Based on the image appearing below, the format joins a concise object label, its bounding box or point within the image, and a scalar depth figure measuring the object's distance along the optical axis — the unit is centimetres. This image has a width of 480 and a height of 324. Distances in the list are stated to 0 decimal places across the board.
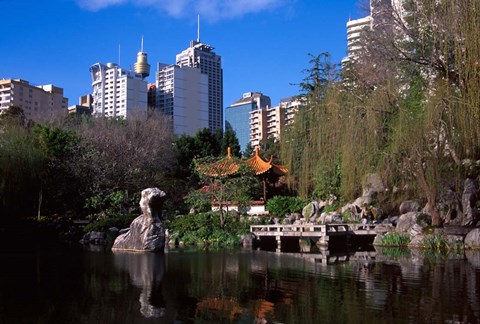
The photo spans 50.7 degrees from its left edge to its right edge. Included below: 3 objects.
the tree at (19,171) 1797
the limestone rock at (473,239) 1300
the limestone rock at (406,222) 1507
